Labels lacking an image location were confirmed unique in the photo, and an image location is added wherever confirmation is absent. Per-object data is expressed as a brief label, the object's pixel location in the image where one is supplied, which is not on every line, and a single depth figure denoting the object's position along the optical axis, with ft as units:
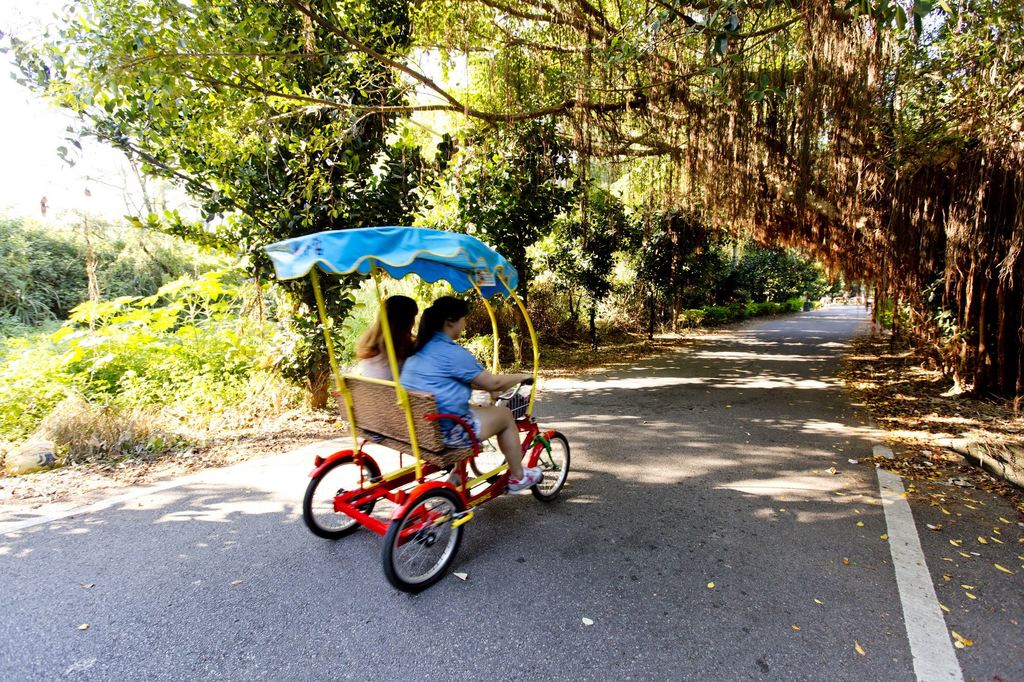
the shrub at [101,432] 16.93
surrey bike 9.37
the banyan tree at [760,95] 16.30
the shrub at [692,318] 61.54
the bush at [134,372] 18.11
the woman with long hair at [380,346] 11.30
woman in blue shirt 10.85
